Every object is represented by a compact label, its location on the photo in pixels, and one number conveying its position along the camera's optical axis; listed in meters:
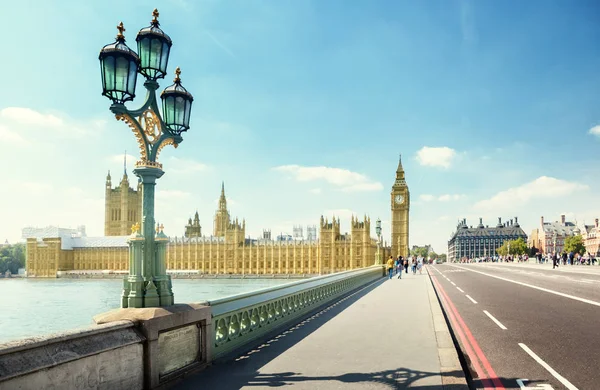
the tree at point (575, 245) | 125.44
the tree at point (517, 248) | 159.75
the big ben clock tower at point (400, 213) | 130.12
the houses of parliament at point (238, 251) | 124.31
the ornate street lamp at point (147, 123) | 6.81
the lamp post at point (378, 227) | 44.56
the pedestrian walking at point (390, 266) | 35.84
